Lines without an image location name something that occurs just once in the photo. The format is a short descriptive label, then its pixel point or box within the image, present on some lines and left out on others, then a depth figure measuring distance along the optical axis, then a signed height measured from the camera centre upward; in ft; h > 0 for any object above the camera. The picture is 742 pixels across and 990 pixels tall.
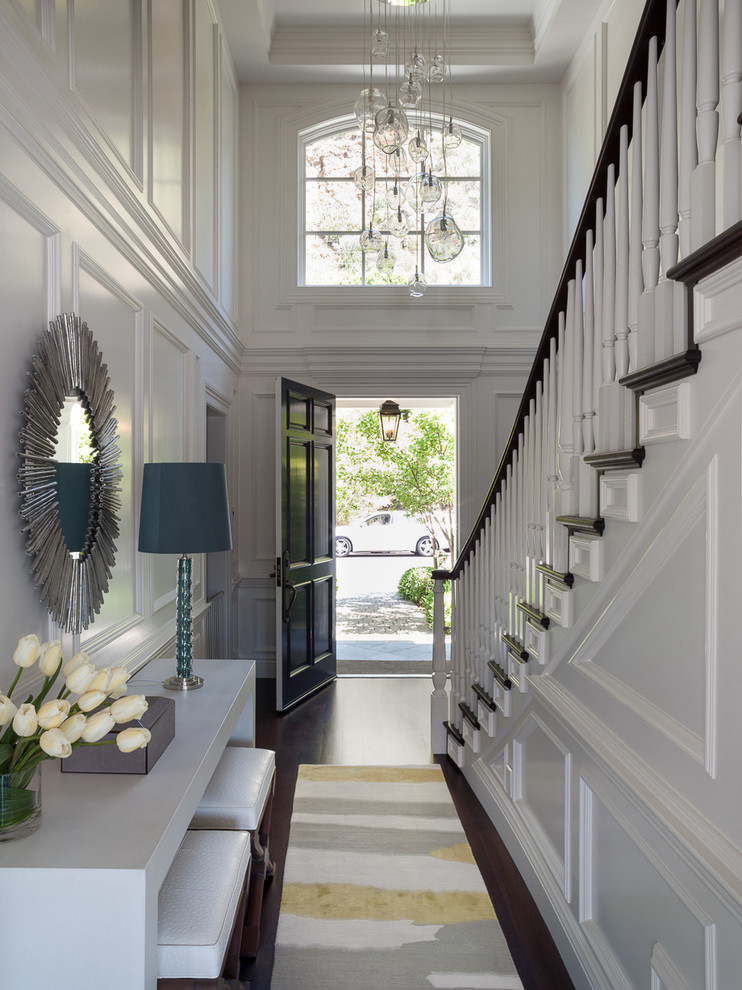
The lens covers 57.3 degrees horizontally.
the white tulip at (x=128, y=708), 4.12 -1.33
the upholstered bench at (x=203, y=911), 4.58 -3.06
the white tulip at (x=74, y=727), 3.88 -1.37
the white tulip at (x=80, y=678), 4.17 -1.17
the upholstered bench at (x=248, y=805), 6.68 -3.17
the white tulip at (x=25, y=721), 3.85 -1.32
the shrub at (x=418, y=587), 29.55 -4.53
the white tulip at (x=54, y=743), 3.77 -1.41
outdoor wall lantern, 19.47 +2.07
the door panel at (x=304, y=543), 15.33 -1.27
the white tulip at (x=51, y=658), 4.26 -1.07
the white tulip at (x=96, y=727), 3.93 -1.38
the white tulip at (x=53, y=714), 3.86 -1.29
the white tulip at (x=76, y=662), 4.41 -1.13
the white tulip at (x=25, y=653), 4.17 -1.01
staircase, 4.27 -0.48
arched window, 18.74 +7.77
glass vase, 4.08 -1.92
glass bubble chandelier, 10.16 +5.50
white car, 45.14 -2.83
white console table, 3.88 -2.36
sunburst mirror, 5.82 +0.15
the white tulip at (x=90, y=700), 3.96 -1.24
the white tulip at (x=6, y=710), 3.87 -1.27
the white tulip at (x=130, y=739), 4.15 -1.53
